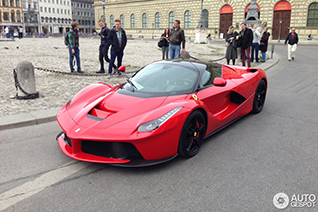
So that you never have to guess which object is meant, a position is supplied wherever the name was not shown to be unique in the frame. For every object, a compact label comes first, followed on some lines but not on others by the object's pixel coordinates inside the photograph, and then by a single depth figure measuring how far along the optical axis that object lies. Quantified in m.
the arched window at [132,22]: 69.56
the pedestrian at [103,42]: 10.57
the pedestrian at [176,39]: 11.64
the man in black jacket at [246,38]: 12.13
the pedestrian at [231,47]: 12.24
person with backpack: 10.48
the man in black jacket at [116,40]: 10.20
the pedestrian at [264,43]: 14.94
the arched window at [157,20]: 63.86
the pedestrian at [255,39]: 14.10
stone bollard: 6.62
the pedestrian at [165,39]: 13.56
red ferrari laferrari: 3.32
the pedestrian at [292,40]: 15.93
